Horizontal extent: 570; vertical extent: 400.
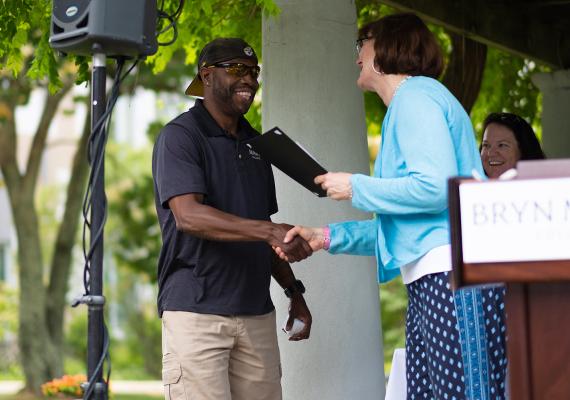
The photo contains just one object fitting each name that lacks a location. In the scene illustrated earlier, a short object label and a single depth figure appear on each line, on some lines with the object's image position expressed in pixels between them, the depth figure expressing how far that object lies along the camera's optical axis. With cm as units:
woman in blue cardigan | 859
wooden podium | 672
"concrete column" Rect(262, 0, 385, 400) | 1243
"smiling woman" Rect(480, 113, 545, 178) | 1262
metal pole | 836
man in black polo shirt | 968
